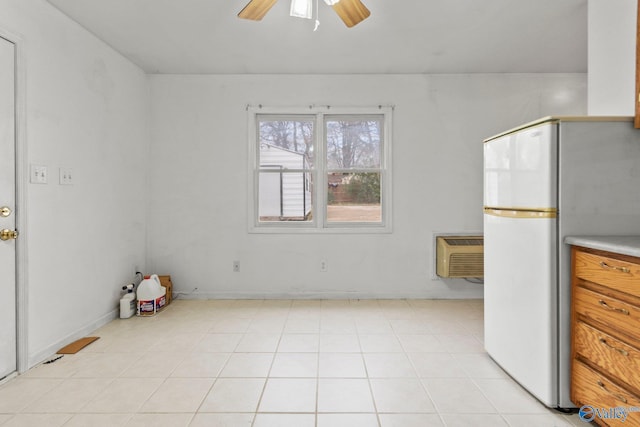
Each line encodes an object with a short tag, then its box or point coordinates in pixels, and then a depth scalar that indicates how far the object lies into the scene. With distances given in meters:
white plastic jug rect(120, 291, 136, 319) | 3.35
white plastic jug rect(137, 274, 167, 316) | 3.43
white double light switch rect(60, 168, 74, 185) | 2.69
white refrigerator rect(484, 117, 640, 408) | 1.81
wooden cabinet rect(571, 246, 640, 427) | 1.47
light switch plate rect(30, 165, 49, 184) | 2.41
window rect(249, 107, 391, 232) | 4.04
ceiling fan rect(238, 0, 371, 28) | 2.08
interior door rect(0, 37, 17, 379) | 2.17
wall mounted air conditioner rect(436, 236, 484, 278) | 3.75
